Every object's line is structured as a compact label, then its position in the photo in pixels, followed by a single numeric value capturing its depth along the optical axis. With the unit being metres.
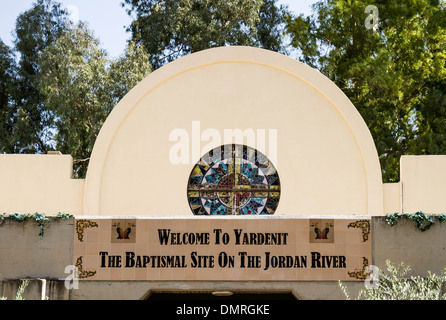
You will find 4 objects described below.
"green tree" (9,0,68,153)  28.86
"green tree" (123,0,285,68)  27.31
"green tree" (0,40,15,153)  28.78
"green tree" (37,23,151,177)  23.98
